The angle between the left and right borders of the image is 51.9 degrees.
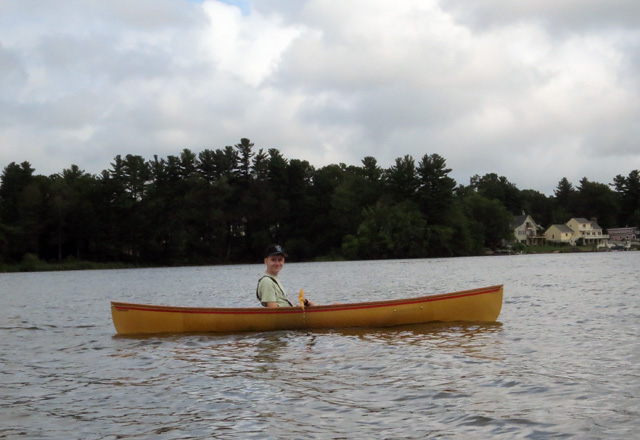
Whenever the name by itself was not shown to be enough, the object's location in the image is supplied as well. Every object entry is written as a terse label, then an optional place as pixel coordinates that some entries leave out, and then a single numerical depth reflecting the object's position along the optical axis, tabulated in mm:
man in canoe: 12891
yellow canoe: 13539
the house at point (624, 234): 137000
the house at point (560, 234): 137850
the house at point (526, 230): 136000
